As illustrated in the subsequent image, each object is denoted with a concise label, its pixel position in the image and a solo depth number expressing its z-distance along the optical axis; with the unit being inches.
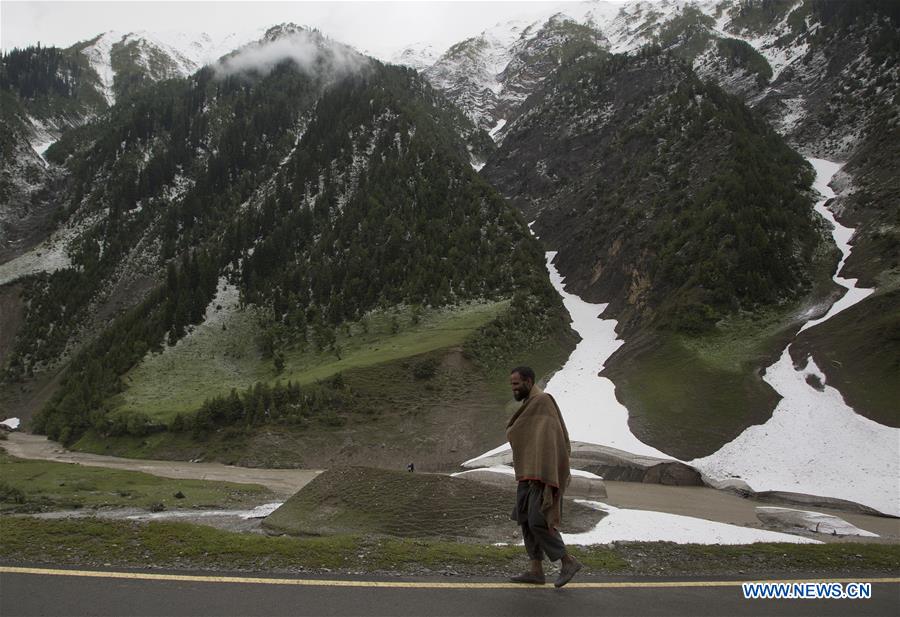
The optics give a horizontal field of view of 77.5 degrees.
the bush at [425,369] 2064.5
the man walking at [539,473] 273.7
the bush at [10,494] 930.0
